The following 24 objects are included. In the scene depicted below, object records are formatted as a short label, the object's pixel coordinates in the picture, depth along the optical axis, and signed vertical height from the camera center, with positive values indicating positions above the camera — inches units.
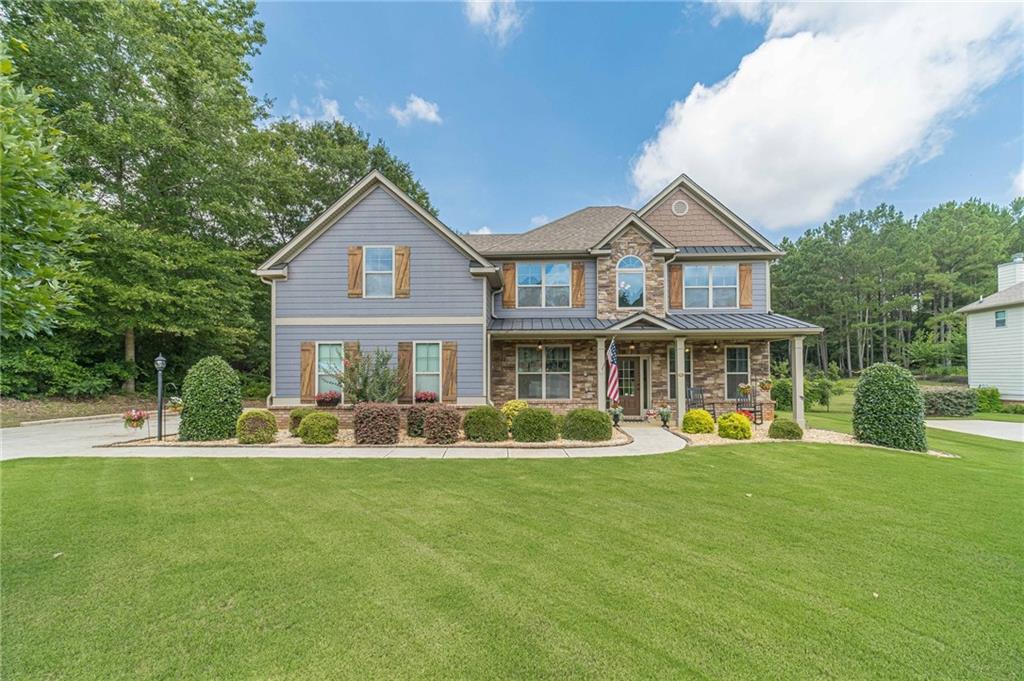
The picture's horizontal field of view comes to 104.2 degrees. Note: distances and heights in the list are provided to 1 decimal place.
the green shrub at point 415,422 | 406.0 -66.0
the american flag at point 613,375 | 442.9 -20.1
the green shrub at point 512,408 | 441.1 -56.8
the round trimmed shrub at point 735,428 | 398.3 -71.2
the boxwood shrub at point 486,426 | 382.3 -66.2
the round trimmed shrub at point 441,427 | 377.7 -66.2
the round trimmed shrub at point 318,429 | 379.6 -68.6
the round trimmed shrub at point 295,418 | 428.5 -65.8
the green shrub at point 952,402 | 646.5 -73.5
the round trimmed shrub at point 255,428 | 374.3 -67.4
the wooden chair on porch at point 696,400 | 532.1 -57.5
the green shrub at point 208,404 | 385.1 -45.4
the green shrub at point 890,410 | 362.0 -49.2
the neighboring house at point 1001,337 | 722.2 +38.6
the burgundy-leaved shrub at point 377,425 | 376.8 -64.3
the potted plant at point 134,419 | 402.6 -62.4
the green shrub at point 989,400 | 711.1 -76.8
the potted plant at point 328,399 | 445.4 -46.6
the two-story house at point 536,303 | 467.8 +69.8
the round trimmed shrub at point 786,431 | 401.4 -74.5
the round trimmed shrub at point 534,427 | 378.9 -66.8
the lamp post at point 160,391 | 378.0 -32.9
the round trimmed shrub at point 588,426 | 380.2 -66.6
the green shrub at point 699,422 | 427.5 -70.8
